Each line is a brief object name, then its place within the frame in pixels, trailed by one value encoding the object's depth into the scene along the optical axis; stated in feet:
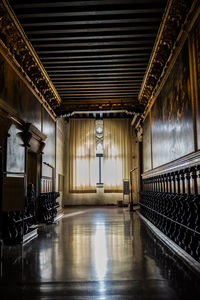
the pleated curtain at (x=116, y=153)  61.46
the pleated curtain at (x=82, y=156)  61.36
